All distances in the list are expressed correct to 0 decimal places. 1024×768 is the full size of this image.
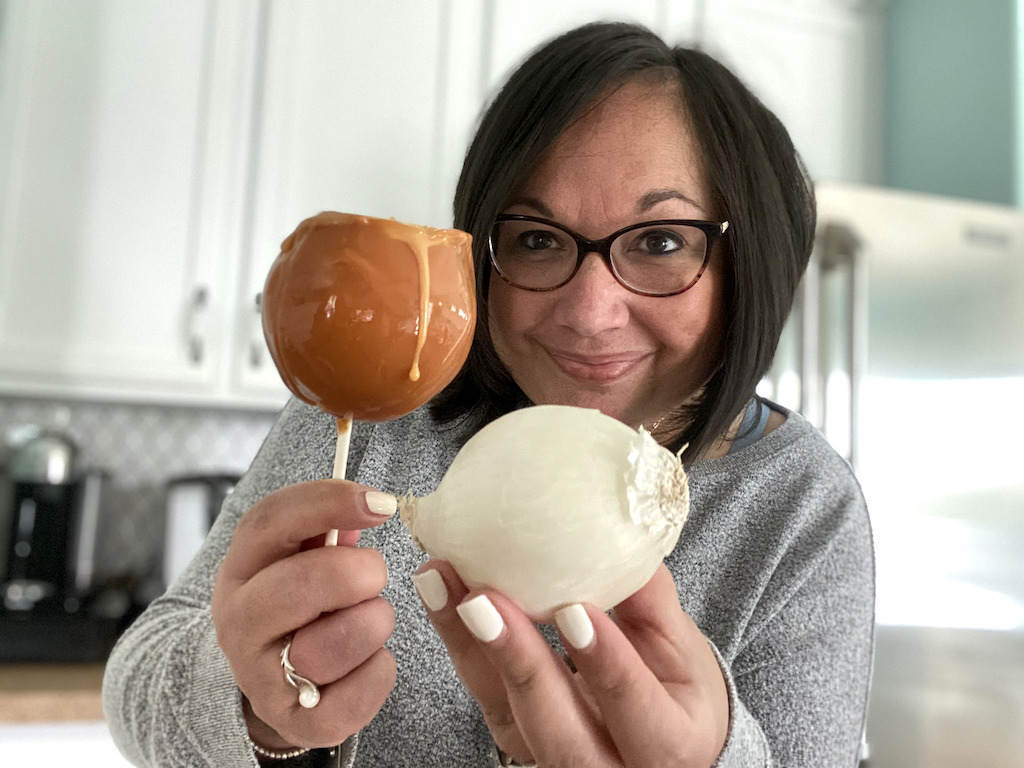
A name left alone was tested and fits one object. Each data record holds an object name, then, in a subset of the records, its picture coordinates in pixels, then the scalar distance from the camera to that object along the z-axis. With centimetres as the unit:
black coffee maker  197
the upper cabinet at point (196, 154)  204
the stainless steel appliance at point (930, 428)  199
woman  50
